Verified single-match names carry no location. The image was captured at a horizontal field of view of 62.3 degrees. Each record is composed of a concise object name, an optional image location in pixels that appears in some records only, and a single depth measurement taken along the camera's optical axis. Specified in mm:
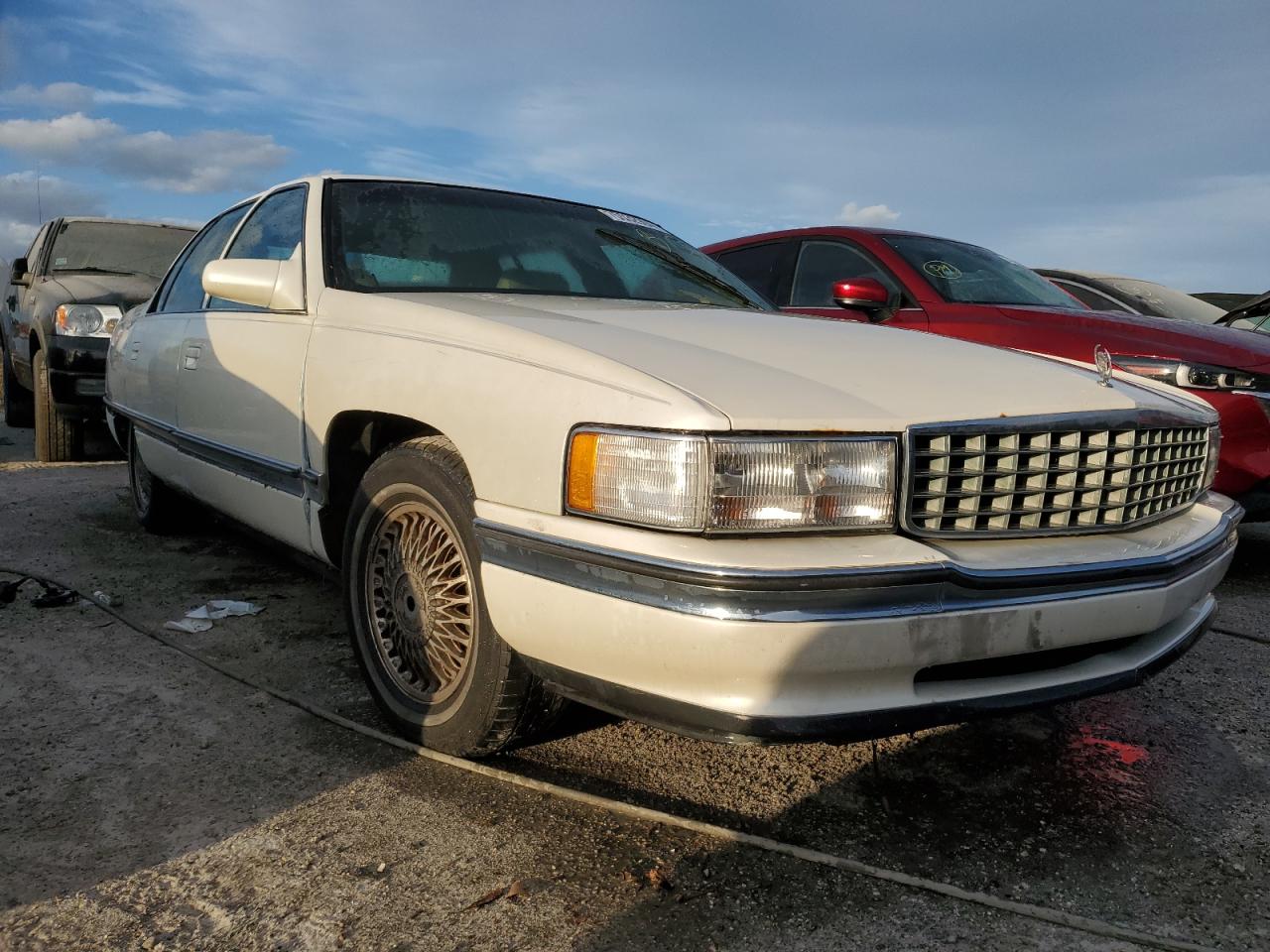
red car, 4234
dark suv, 6930
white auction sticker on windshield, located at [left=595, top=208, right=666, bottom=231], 3818
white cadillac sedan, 1877
